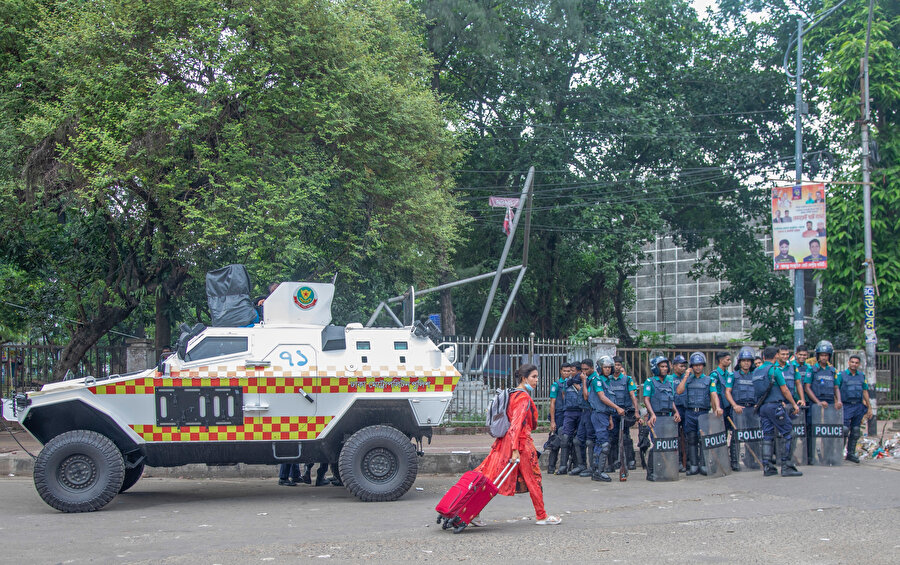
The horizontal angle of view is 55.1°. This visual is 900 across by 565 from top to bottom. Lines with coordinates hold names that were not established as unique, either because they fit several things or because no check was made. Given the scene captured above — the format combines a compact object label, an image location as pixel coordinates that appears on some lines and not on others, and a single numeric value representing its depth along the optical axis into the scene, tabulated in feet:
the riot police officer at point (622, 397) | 40.73
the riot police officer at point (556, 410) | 43.66
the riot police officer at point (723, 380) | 42.11
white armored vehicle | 31.91
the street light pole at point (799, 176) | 67.41
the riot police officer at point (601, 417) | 40.06
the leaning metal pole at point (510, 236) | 66.49
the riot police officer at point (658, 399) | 39.96
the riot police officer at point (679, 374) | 40.55
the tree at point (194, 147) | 50.62
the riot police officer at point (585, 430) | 41.63
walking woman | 27.45
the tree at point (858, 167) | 80.59
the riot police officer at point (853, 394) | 45.03
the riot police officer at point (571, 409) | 42.37
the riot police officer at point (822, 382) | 44.52
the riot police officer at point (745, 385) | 41.39
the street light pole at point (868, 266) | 64.85
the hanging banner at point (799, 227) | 61.98
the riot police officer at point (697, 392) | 40.60
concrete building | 162.71
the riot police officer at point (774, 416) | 40.45
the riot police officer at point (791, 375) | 43.96
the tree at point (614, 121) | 92.89
